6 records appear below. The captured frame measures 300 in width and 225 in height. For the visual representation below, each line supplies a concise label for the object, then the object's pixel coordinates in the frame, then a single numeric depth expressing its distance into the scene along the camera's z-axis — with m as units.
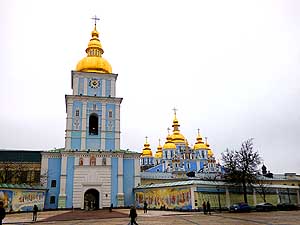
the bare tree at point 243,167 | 36.88
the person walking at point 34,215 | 23.95
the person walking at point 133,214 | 16.62
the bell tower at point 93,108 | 42.41
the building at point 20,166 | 48.94
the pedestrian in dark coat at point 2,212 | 12.21
